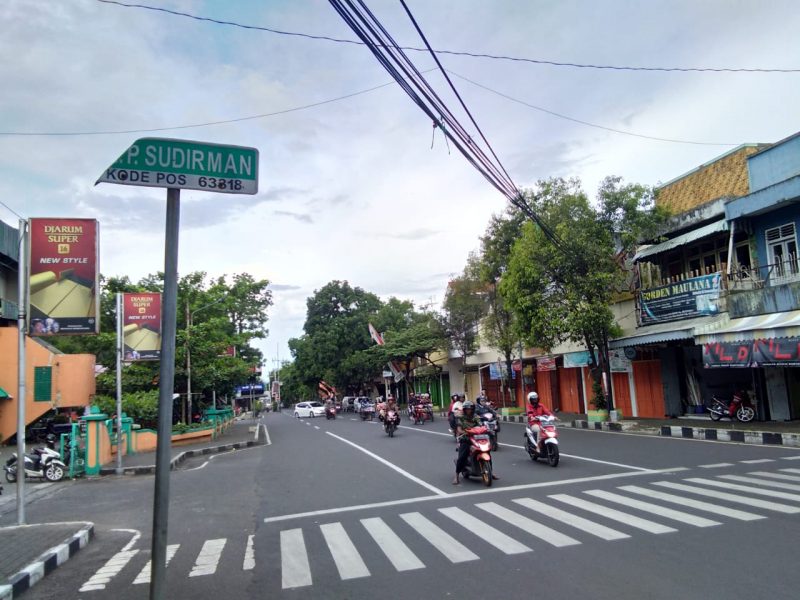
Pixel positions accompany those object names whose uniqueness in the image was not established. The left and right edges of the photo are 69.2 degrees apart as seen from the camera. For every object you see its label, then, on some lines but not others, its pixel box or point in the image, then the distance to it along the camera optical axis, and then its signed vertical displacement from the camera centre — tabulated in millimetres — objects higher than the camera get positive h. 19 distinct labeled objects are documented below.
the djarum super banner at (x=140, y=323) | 16266 +1865
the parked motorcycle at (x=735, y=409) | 17750 -1564
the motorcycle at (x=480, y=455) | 9758 -1395
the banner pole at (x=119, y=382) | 15375 +243
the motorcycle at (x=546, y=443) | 11398 -1479
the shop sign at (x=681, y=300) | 18109 +2064
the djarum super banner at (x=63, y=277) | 8766 +1790
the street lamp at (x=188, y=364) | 24228 +986
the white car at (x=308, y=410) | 50000 -2468
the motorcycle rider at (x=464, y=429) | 10133 -1010
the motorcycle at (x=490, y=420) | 14628 -1231
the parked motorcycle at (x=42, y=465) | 13820 -1671
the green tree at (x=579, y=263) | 20406 +3728
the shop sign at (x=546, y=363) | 30300 +286
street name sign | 3662 +1423
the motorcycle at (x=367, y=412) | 37019 -2149
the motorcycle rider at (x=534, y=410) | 11820 -852
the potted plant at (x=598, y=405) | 21344 -1477
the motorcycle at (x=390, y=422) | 21594 -1690
